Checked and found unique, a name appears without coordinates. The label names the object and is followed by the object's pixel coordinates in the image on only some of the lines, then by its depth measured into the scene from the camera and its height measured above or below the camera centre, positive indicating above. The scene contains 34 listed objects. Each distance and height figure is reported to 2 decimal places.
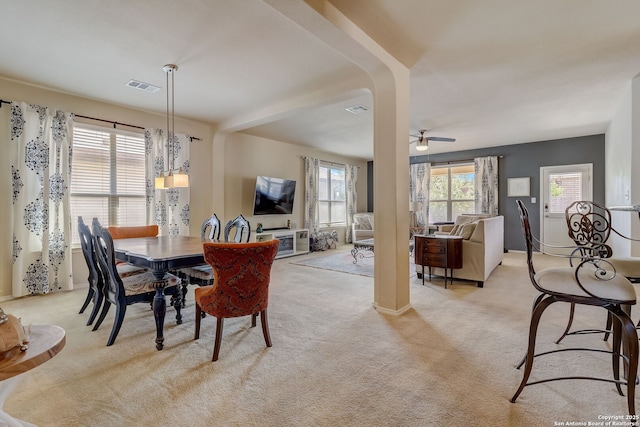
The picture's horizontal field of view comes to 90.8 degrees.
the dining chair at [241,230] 3.42 -0.22
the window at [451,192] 7.99 +0.45
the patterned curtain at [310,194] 7.59 +0.38
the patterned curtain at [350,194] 8.89 +0.44
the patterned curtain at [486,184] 7.46 +0.59
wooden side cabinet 4.27 -0.58
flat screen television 6.41 +0.30
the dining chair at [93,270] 2.83 -0.57
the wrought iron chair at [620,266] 2.02 -0.37
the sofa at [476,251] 4.25 -0.59
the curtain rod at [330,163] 7.63 +1.27
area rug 5.29 -1.01
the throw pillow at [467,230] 4.39 -0.30
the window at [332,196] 8.30 +0.38
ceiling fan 5.48 +1.21
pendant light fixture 3.25 +0.33
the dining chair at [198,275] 3.05 -0.65
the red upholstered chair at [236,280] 2.13 -0.50
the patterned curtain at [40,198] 3.72 +0.15
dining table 2.40 -0.39
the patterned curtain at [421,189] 8.34 +0.54
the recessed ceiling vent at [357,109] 4.60 +1.50
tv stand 6.50 -0.67
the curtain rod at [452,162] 7.91 +1.21
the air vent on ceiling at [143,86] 3.70 +1.50
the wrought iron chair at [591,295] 1.49 -0.43
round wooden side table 1.15 -0.56
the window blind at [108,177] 4.25 +0.48
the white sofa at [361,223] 8.16 -0.36
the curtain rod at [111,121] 4.23 +1.26
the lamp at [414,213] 7.18 -0.10
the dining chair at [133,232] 3.82 -0.27
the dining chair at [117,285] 2.48 -0.62
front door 6.60 +0.32
